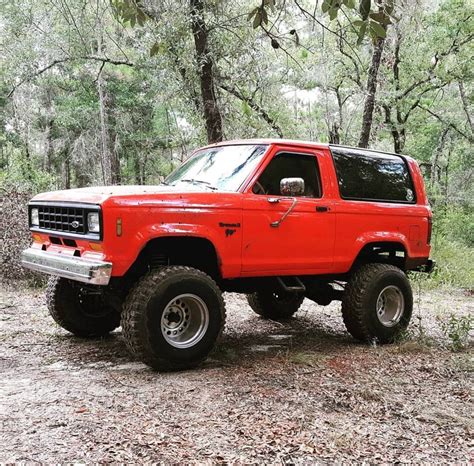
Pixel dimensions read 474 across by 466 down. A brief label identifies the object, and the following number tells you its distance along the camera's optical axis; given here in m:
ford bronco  4.83
